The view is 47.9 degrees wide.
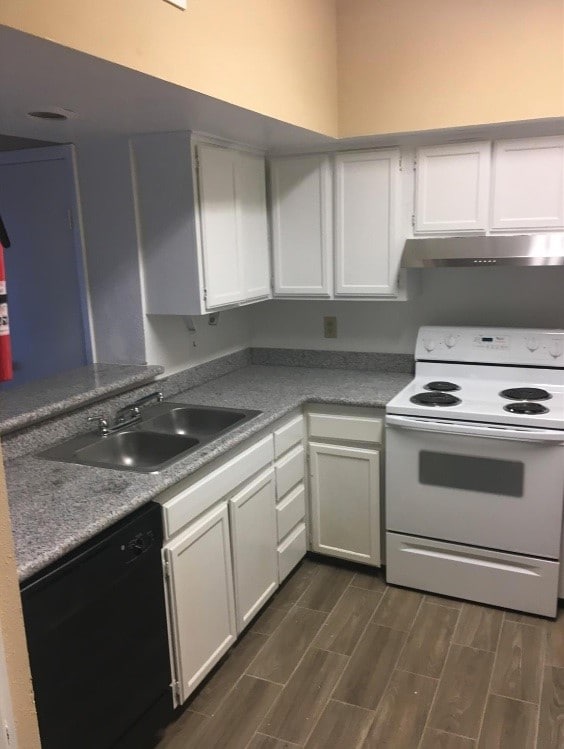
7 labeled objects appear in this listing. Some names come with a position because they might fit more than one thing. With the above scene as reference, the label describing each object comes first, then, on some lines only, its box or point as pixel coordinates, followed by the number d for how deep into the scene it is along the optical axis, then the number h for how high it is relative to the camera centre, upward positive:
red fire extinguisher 1.39 -0.19
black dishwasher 1.52 -1.02
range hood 2.63 -0.06
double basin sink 2.26 -0.72
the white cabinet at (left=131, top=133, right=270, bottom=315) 2.56 +0.11
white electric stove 2.54 -1.00
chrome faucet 2.46 -0.66
